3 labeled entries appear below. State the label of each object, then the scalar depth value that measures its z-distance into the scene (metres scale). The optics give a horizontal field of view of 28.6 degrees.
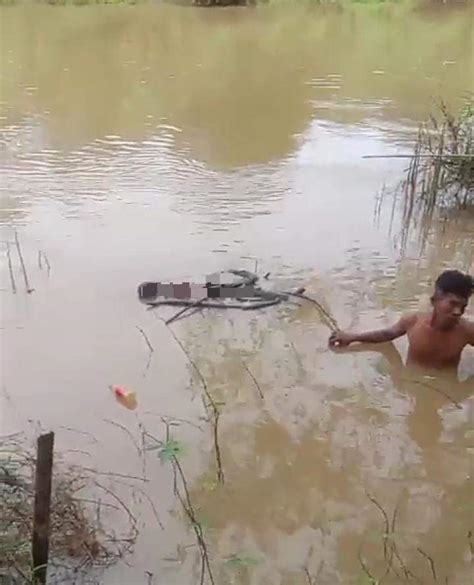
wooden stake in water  2.35
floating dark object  4.63
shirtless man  3.81
